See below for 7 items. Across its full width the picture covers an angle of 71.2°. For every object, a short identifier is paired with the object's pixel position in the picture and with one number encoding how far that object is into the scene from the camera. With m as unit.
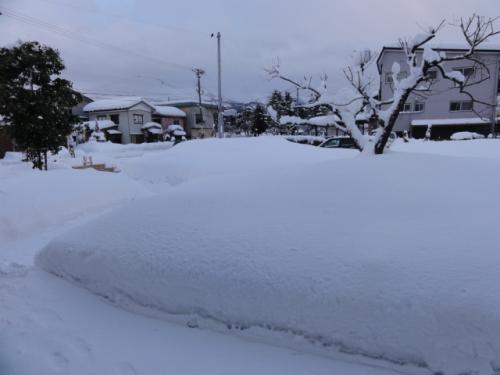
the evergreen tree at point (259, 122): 34.47
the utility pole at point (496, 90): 24.07
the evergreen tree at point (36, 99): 8.80
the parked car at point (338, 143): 16.62
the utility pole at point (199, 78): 38.61
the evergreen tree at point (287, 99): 33.24
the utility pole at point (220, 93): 22.31
